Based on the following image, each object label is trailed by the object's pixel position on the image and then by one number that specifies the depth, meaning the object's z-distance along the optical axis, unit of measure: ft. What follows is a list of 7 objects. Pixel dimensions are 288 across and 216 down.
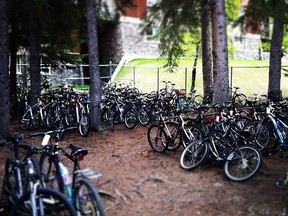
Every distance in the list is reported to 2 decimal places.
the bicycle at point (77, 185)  11.12
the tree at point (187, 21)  23.68
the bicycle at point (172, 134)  19.13
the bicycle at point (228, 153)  15.29
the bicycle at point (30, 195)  10.55
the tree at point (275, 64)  30.01
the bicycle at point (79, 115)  25.22
